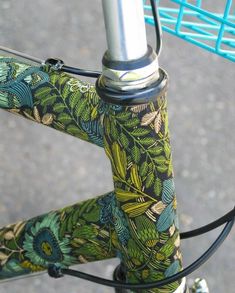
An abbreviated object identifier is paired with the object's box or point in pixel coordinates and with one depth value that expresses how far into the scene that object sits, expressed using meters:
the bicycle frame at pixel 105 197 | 0.46
